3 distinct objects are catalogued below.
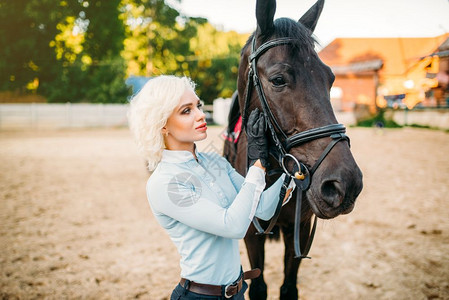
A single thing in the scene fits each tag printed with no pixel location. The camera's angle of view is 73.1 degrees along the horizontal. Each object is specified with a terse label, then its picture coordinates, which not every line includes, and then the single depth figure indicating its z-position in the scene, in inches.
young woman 51.8
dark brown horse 54.3
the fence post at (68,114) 873.5
